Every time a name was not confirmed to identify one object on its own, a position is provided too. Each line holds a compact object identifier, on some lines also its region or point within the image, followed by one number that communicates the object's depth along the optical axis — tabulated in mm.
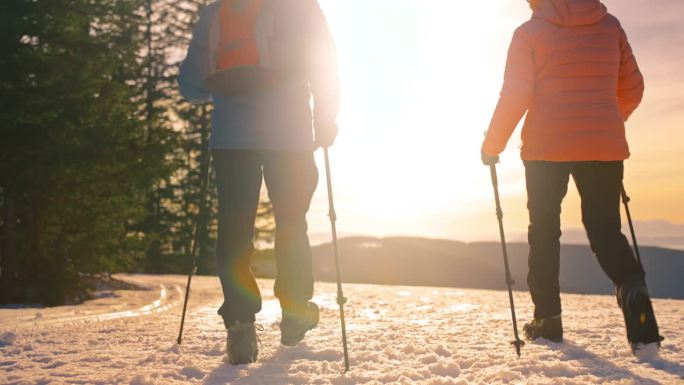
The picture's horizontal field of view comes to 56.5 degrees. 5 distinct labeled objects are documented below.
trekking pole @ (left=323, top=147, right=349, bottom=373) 4113
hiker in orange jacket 4316
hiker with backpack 4129
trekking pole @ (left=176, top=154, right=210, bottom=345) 4676
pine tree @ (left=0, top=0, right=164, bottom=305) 9070
